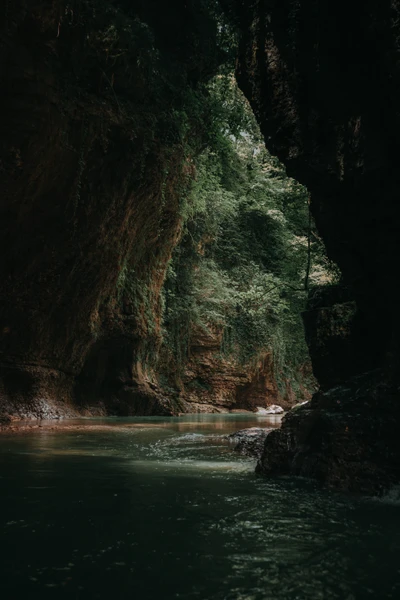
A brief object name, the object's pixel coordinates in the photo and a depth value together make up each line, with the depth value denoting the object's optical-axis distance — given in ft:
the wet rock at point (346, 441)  14.89
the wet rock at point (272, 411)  79.92
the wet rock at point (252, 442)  25.17
